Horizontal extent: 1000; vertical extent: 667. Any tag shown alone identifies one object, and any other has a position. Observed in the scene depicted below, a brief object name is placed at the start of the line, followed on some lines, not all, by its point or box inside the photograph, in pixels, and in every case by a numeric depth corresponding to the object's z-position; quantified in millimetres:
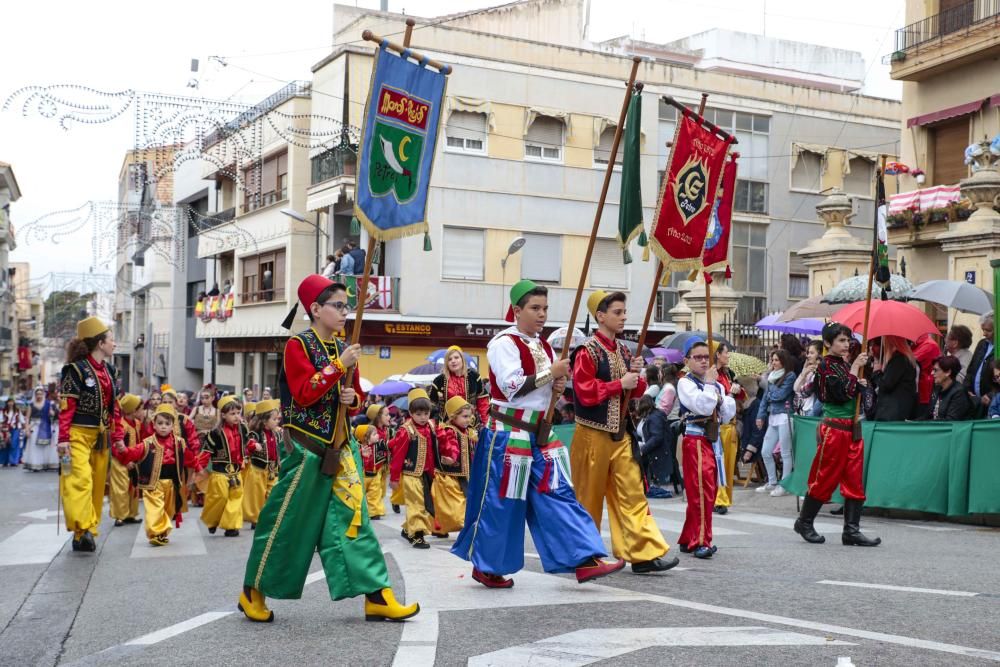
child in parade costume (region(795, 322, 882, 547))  9492
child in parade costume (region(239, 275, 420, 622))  5973
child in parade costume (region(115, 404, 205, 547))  10891
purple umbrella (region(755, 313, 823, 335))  17609
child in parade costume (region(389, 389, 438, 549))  10367
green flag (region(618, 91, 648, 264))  8578
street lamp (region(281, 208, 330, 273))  32750
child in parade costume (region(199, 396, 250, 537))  11852
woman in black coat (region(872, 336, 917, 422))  12281
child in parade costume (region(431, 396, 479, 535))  10625
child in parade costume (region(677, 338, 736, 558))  8625
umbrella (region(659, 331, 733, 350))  20342
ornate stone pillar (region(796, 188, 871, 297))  21328
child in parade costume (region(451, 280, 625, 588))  6898
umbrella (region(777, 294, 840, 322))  17938
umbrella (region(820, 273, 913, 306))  15664
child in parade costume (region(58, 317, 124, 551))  9836
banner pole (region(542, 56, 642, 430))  7078
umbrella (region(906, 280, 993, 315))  15117
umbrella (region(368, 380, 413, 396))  23766
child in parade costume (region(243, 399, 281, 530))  12461
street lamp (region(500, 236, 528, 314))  32312
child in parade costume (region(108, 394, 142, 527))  12219
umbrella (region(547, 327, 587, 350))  16245
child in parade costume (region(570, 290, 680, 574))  7508
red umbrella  11875
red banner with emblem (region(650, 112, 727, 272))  8766
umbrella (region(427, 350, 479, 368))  23512
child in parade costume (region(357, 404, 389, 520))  12867
